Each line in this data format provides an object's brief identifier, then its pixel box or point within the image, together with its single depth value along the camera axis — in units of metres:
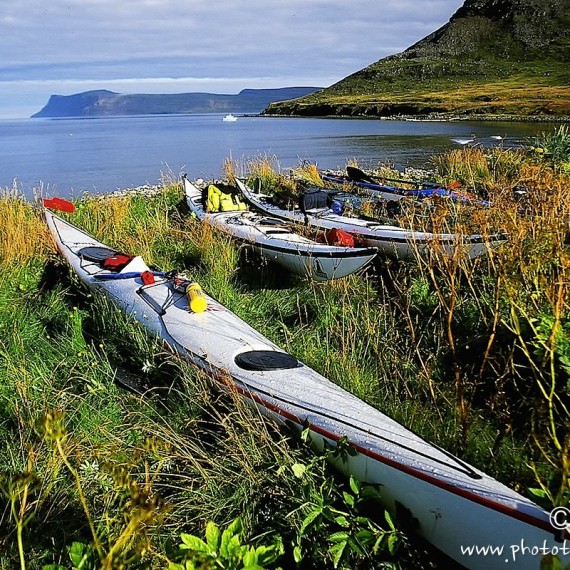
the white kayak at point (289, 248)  5.63
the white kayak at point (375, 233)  5.50
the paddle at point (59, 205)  7.24
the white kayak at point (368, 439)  2.26
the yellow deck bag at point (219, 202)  8.52
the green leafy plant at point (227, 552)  1.74
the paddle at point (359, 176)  10.52
